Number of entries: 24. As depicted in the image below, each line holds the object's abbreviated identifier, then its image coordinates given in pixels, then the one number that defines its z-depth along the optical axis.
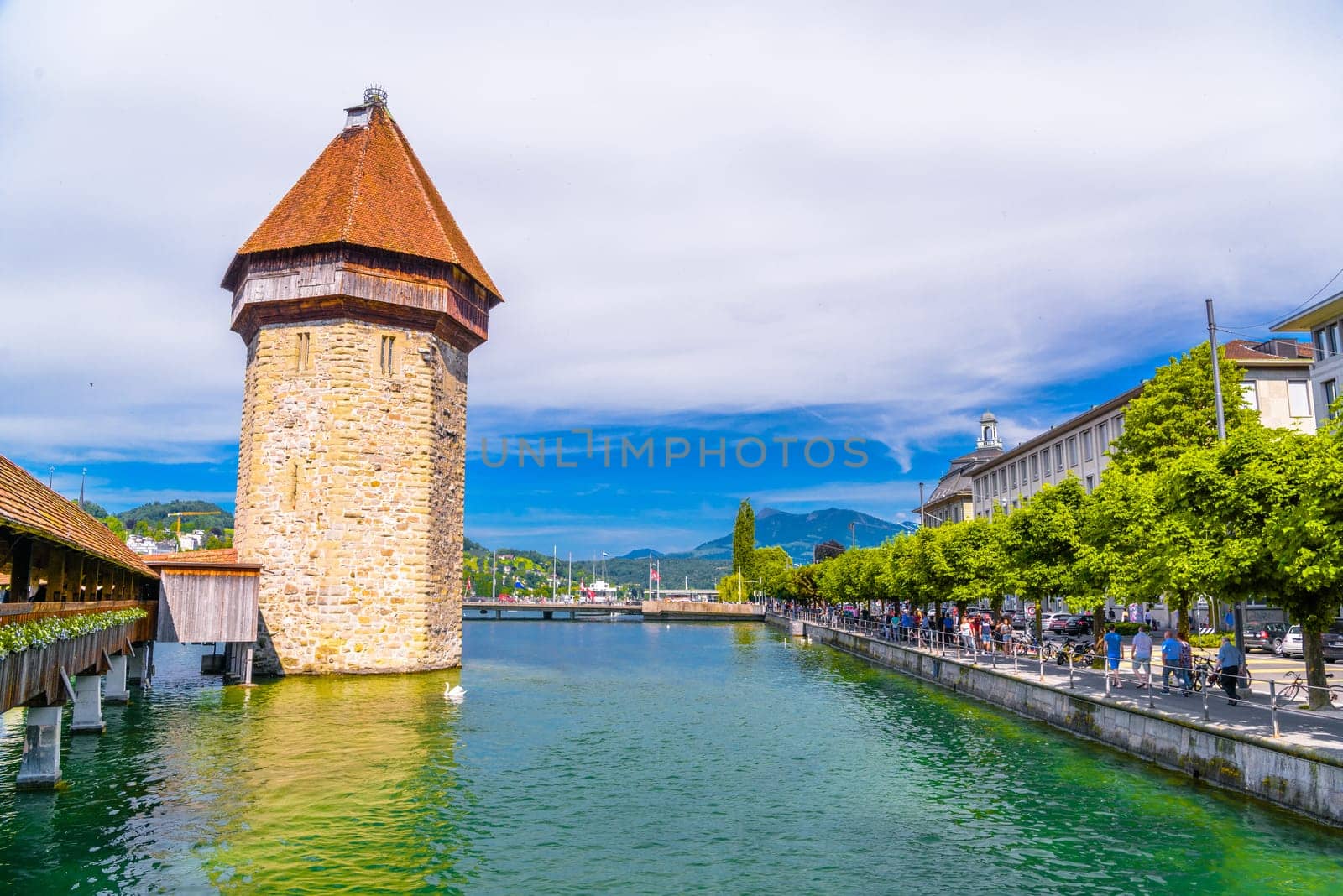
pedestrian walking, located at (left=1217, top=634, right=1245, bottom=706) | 19.05
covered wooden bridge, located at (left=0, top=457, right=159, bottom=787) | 13.55
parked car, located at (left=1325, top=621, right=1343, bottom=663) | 31.23
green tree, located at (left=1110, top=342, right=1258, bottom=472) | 35.59
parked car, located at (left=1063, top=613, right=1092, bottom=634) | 43.69
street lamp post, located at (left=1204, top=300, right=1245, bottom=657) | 21.53
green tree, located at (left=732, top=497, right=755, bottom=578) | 133.88
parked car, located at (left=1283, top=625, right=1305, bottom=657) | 33.84
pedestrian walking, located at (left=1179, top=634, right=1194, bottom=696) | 21.91
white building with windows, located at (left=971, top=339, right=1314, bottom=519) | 55.38
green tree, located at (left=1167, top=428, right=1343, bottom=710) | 15.29
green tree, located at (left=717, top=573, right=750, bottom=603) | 134.88
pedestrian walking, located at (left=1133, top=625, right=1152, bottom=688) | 22.94
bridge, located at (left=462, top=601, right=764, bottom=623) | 115.97
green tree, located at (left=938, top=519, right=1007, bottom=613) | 33.53
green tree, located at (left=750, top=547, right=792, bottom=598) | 114.21
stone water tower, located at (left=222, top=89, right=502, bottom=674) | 33.56
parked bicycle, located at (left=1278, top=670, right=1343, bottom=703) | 18.30
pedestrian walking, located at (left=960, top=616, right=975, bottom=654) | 35.16
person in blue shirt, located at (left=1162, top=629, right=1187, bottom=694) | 21.70
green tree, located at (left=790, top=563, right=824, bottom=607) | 94.25
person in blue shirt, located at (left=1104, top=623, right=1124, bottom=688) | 24.38
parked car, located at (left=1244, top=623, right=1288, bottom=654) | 36.47
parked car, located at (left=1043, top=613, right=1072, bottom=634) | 46.81
